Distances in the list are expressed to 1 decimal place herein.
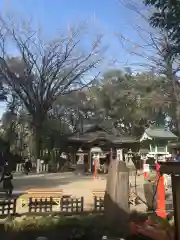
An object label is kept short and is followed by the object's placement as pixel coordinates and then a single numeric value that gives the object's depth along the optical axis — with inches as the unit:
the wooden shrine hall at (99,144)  862.8
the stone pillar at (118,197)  191.8
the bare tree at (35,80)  937.7
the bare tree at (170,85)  391.0
